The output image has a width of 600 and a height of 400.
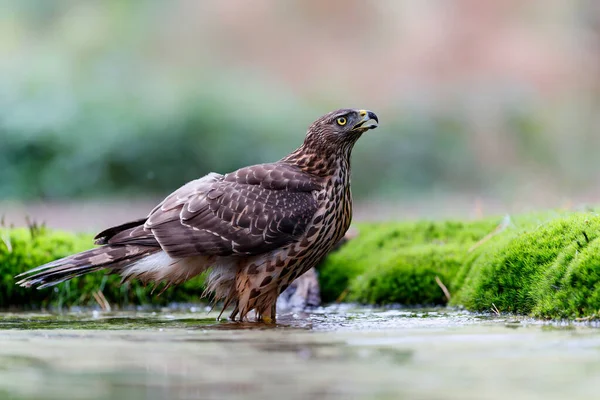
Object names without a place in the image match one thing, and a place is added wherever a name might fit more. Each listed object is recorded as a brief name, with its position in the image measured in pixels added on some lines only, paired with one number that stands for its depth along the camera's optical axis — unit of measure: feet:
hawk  48.11
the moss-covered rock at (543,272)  38.70
